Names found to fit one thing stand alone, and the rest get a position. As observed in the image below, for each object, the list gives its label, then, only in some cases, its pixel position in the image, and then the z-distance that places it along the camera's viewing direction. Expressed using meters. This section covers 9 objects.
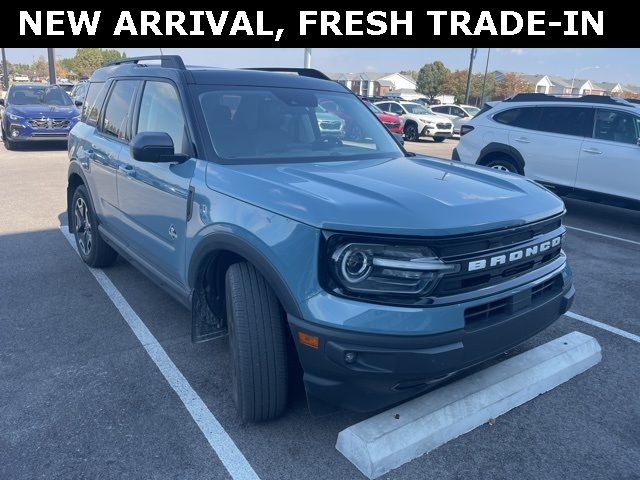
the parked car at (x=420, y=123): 21.55
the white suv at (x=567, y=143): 7.69
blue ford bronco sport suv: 2.36
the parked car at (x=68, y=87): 28.69
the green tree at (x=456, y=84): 75.75
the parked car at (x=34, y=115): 14.05
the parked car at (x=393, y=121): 20.61
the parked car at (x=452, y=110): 26.53
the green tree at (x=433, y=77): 77.56
